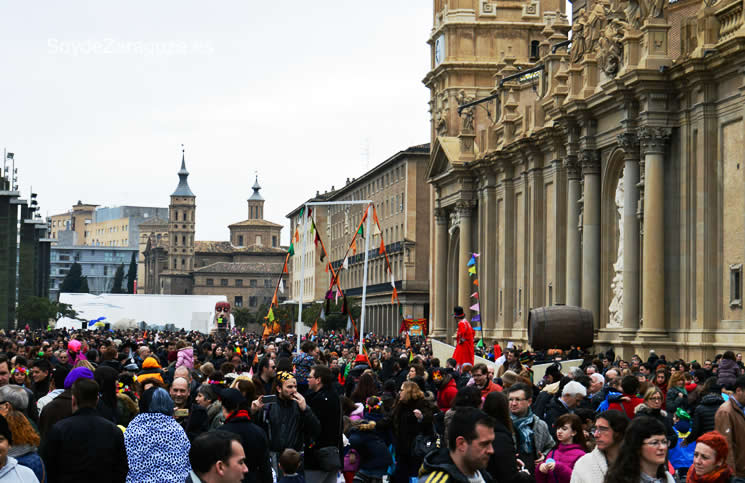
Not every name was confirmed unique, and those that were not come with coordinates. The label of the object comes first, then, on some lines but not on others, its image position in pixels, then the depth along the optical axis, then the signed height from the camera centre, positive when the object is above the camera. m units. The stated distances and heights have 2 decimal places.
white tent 104.81 +1.11
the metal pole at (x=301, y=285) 36.50 +1.20
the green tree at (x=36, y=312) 96.12 +0.74
